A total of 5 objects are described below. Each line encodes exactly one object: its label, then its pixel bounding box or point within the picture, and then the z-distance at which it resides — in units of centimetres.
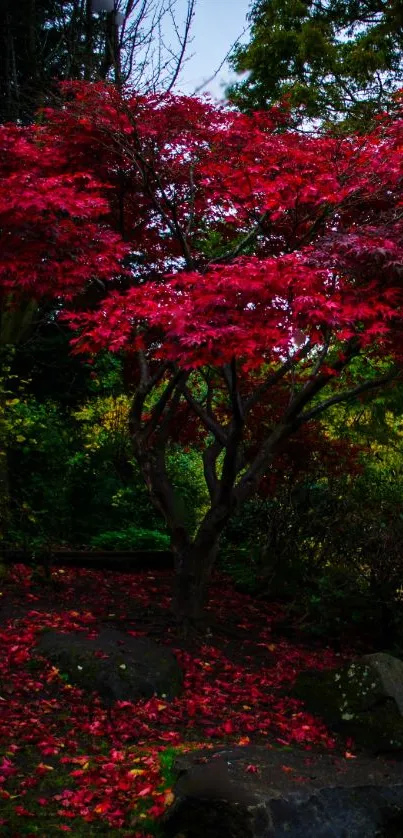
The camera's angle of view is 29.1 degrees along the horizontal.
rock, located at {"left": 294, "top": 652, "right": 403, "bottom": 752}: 584
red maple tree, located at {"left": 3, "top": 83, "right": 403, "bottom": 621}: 597
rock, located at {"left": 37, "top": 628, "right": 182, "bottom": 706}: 629
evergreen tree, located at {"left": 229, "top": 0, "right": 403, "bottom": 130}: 1541
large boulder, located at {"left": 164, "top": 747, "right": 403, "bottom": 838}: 387
